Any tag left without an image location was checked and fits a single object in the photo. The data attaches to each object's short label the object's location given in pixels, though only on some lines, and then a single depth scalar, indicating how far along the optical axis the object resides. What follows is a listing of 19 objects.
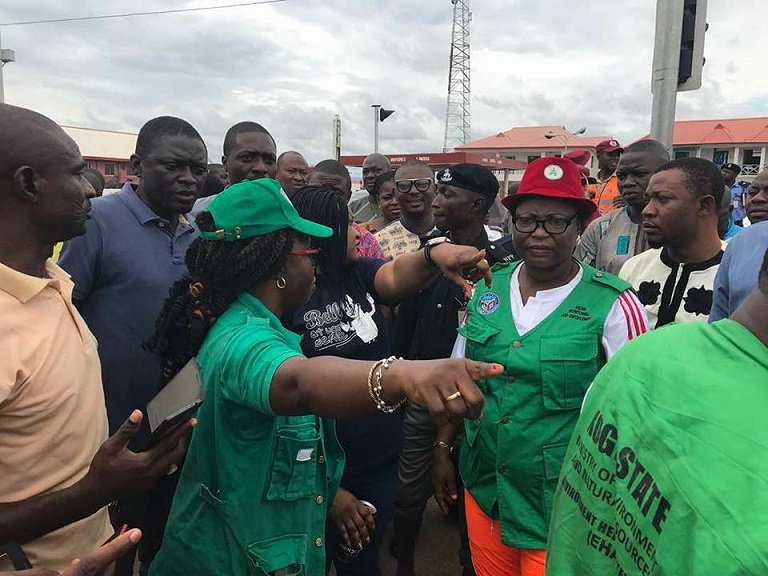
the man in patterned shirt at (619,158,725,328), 2.55
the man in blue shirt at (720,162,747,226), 8.65
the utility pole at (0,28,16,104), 11.40
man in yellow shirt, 1.37
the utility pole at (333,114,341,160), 18.42
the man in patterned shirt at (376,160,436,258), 4.41
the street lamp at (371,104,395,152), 18.41
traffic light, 4.29
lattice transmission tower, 55.41
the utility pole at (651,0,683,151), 4.29
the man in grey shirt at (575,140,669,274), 3.84
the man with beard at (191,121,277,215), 4.06
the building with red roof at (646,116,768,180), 41.53
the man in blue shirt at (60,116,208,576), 2.43
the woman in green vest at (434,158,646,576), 2.07
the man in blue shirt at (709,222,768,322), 1.84
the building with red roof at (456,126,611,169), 49.91
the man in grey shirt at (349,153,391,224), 6.68
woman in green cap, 1.57
